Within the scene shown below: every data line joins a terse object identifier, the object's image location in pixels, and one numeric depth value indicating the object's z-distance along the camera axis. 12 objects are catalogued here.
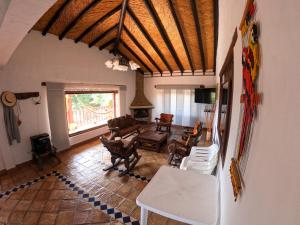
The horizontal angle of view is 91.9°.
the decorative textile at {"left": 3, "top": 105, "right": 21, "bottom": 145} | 2.99
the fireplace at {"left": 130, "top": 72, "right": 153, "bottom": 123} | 6.93
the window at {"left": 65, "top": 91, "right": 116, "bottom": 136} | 4.77
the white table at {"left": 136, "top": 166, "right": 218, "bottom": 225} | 1.15
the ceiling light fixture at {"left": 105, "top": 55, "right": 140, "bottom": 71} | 3.42
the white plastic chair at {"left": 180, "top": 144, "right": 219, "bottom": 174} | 2.11
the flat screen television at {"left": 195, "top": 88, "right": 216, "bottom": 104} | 4.96
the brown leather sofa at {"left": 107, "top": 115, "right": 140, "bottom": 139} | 4.53
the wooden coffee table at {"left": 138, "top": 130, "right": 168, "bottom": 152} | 4.09
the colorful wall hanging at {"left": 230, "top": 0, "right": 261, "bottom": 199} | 0.51
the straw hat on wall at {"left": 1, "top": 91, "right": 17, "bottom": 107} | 2.91
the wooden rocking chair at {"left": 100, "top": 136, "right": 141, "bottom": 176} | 2.90
